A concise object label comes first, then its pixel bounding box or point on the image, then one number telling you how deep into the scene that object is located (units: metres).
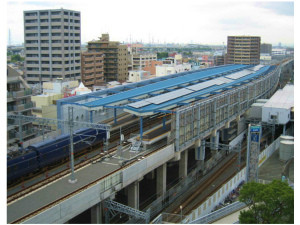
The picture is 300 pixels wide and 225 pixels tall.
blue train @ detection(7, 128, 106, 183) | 18.05
